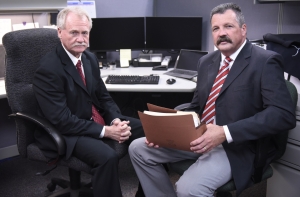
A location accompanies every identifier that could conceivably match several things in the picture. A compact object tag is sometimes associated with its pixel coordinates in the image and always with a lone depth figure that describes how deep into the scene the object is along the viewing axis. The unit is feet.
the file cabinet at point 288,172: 5.26
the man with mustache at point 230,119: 4.45
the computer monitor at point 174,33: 8.28
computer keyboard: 6.97
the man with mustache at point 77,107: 5.09
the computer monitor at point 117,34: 8.34
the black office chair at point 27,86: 5.17
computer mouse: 6.86
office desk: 8.20
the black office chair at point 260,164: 4.53
